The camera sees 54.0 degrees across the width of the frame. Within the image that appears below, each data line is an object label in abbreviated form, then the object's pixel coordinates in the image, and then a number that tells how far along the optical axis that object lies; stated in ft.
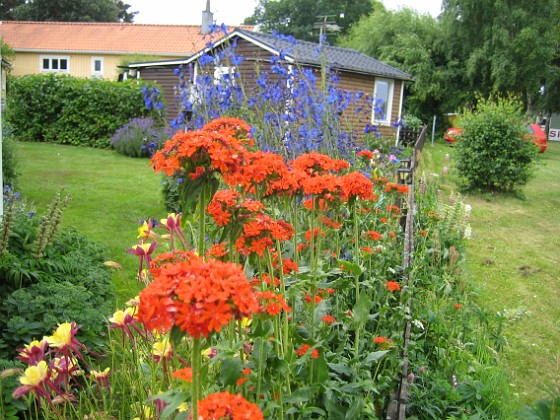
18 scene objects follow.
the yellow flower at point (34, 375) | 5.19
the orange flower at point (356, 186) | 6.59
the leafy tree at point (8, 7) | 133.18
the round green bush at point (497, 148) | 31.76
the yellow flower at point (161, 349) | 5.76
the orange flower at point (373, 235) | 9.48
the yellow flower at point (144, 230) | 6.82
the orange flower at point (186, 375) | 4.41
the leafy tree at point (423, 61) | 80.89
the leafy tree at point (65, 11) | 129.29
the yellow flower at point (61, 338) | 5.60
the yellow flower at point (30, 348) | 5.55
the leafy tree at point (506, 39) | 75.00
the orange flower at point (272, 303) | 4.66
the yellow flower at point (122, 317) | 5.86
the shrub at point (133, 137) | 46.70
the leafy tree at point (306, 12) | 157.89
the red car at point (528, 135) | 31.91
